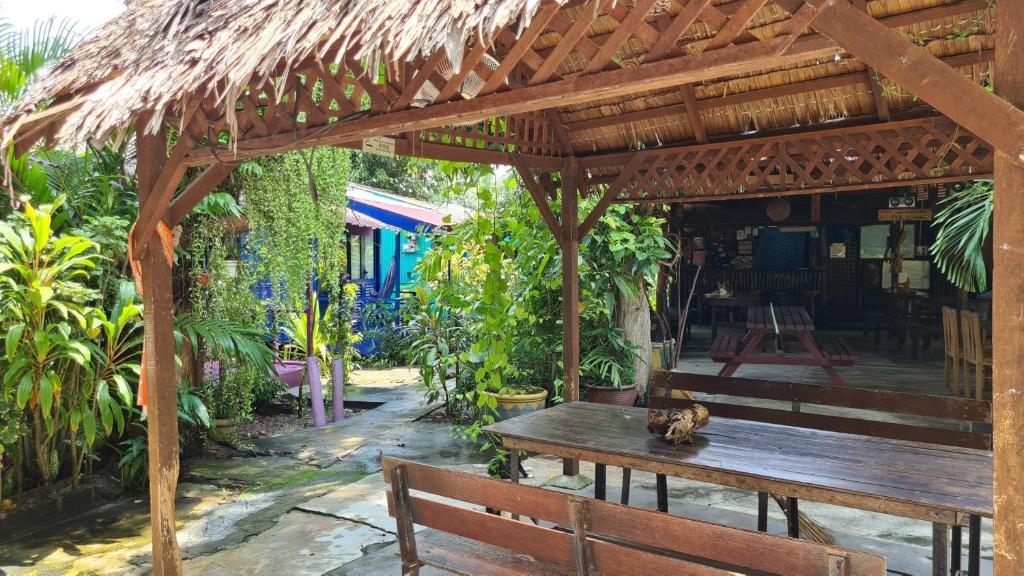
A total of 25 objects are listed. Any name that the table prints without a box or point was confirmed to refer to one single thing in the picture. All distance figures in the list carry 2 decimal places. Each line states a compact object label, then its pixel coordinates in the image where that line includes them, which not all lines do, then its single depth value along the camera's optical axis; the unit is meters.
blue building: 10.13
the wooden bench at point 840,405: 3.56
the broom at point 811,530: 3.40
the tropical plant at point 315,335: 7.15
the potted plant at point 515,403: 5.57
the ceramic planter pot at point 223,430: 5.88
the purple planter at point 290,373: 8.33
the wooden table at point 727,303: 11.19
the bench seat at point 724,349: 7.03
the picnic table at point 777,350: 6.69
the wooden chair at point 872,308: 11.87
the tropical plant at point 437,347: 6.76
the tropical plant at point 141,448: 4.82
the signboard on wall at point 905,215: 9.95
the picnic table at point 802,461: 2.51
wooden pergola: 1.70
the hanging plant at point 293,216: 5.71
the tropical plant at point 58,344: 4.11
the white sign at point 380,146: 3.80
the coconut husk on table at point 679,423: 3.25
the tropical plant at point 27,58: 4.79
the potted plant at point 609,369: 6.35
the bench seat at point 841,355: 6.62
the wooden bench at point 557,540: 1.88
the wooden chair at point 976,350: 6.25
